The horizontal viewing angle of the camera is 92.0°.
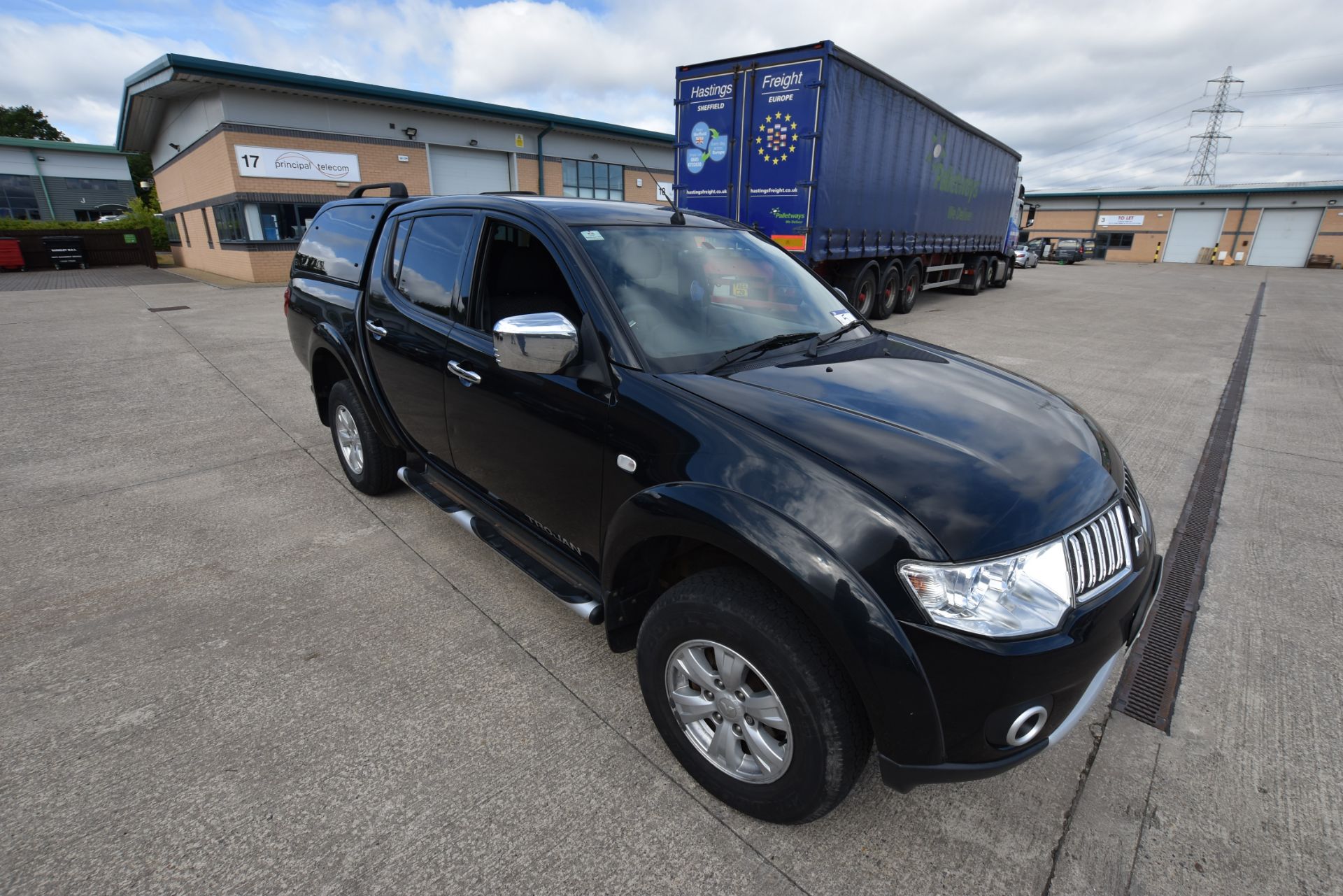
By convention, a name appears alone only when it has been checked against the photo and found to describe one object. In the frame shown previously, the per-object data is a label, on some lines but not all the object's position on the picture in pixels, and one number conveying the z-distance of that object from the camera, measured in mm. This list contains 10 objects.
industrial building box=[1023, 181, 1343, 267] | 44188
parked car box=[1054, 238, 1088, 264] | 39188
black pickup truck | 1584
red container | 23453
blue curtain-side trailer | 9391
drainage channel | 2533
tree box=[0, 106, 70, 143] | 68812
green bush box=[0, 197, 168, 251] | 28375
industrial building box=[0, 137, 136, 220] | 39562
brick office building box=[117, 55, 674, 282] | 17641
